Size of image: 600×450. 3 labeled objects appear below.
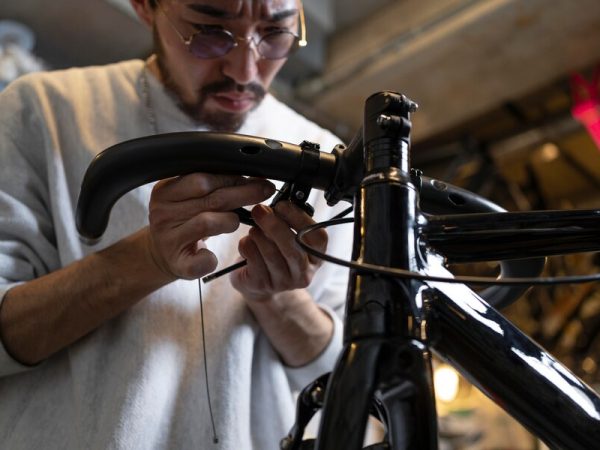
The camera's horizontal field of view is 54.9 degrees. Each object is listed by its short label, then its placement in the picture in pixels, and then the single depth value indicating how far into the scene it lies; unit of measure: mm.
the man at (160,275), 461
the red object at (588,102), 1844
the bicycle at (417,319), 248
